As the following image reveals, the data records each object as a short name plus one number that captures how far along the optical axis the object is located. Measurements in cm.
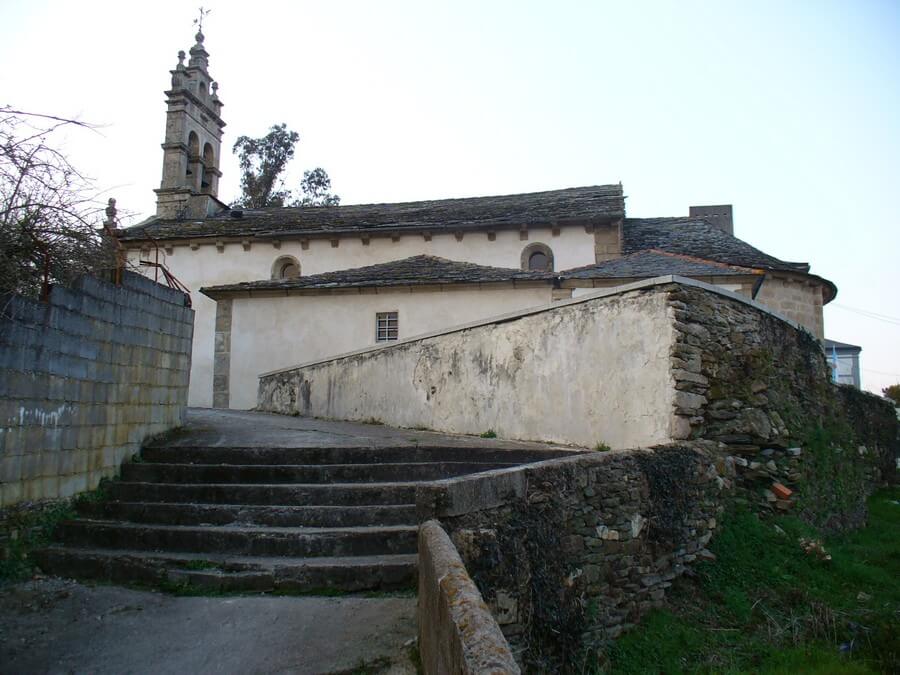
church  1703
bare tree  527
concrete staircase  499
